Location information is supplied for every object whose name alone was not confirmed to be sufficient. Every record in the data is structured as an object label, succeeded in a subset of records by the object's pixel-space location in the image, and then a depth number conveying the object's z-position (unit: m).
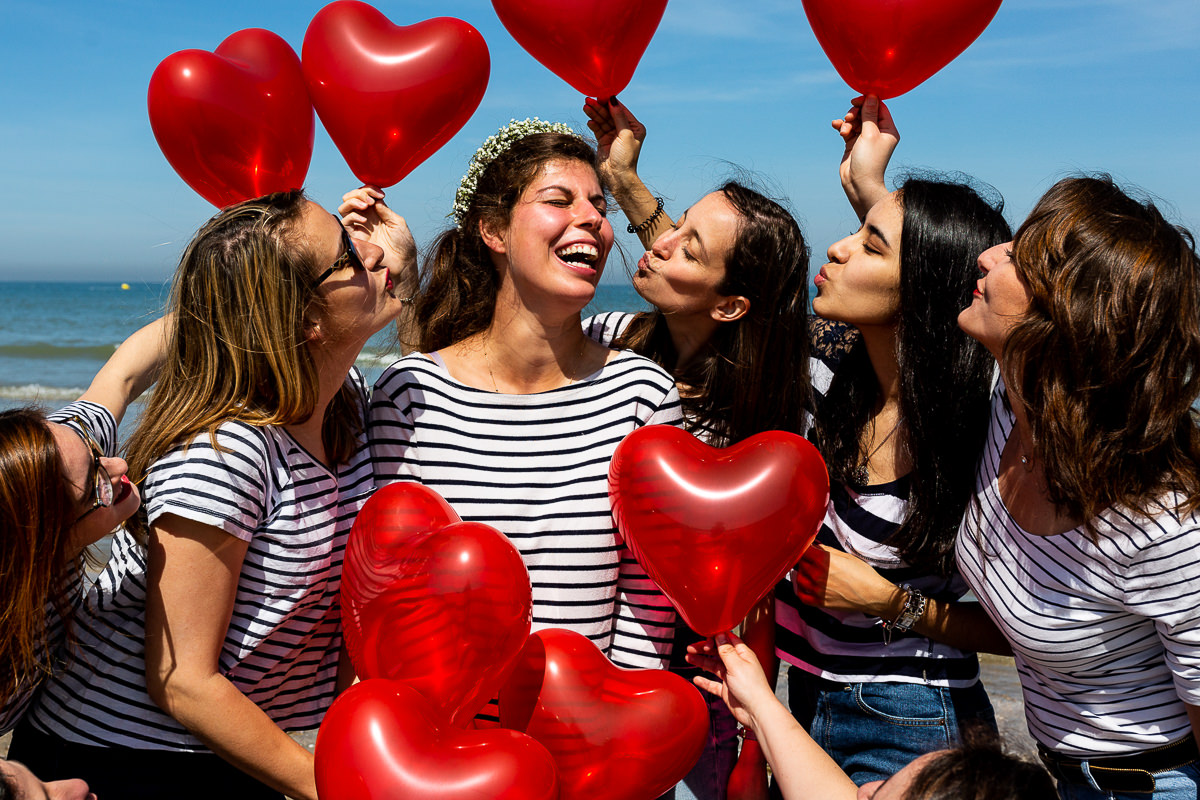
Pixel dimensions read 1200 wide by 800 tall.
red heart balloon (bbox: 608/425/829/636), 2.29
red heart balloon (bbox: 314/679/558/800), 1.80
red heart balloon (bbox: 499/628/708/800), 2.24
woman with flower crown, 2.58
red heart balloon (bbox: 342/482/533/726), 2.01
